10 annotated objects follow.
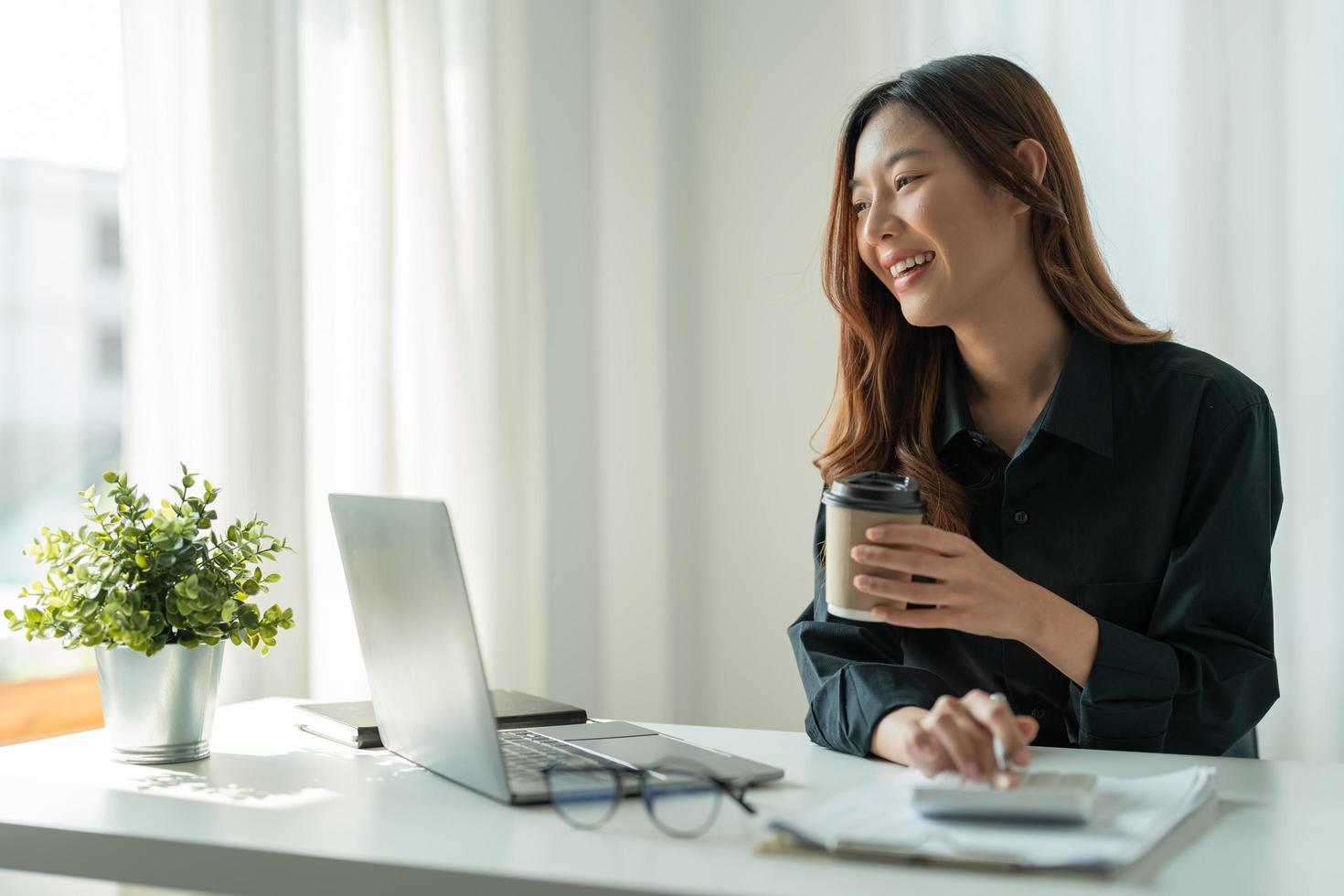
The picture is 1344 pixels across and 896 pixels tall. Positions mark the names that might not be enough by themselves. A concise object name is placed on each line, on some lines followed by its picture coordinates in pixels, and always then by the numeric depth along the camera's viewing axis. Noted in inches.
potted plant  45.3
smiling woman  51.9
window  73.7
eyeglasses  35.3
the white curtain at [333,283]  80.8
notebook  48.4
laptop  37.5
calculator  32.8
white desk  30.5
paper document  30.5
